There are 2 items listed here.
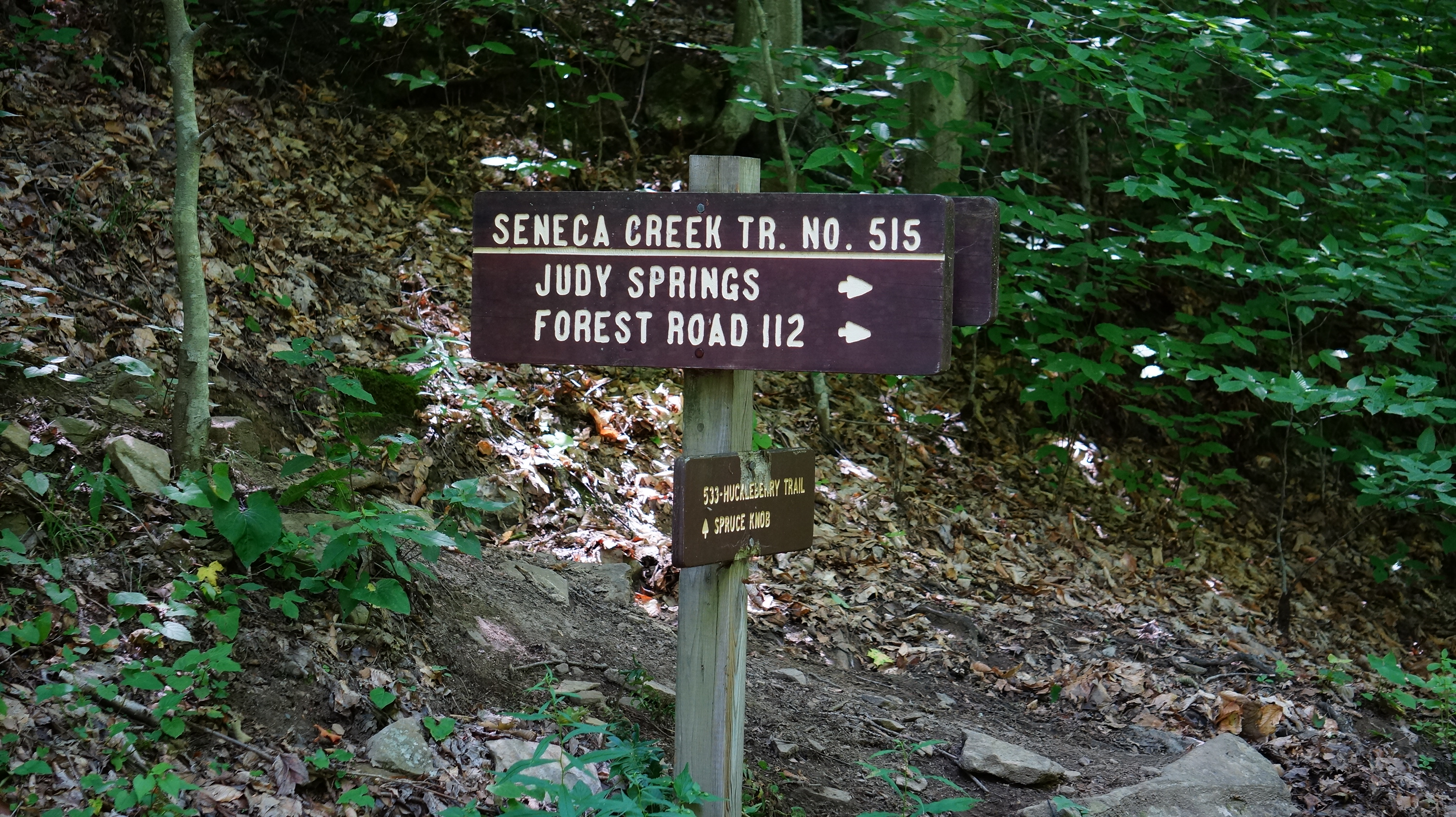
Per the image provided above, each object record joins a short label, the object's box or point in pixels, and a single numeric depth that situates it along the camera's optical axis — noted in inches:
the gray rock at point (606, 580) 175.2
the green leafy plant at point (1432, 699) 189.6
